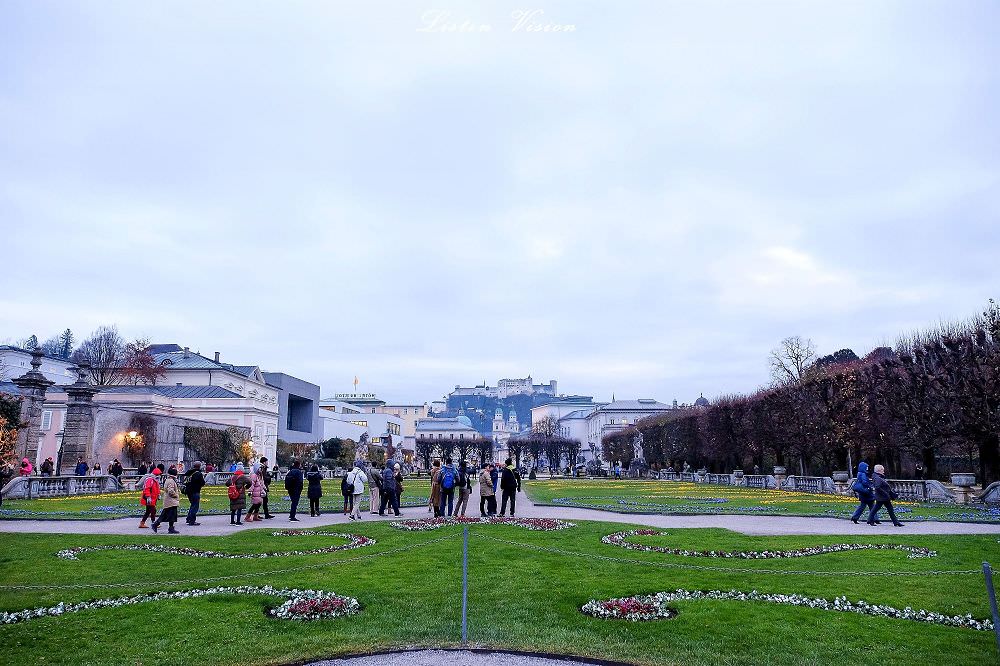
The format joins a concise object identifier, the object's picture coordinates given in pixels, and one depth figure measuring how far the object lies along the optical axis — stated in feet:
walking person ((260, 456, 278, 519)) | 76.86
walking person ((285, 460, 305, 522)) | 74.67
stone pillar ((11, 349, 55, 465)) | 126.31
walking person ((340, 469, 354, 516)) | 76.23
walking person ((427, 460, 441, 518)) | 78.16
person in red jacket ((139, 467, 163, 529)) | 66.28
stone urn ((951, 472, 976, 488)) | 97.66
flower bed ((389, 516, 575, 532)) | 64.03
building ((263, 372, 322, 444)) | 325.62
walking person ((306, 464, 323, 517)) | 76.48
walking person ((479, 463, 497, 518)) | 74.43
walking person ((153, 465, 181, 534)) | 61.98
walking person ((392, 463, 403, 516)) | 81.84
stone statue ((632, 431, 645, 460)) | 304.71
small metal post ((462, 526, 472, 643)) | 27.86
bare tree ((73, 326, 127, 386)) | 279.49
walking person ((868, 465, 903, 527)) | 66.85
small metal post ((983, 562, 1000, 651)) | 22.38
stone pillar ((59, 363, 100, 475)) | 127.44
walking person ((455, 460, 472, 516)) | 73.82
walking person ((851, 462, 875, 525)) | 70.91
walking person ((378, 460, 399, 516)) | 80.38
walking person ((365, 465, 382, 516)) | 81.97
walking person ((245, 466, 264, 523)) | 73.46
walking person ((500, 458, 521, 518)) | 75.41
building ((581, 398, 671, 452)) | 464.20
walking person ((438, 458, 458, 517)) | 75.82
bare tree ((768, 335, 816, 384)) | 235.40
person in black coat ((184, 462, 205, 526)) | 68.90
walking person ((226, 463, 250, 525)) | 69.36
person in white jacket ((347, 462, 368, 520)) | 74.80
